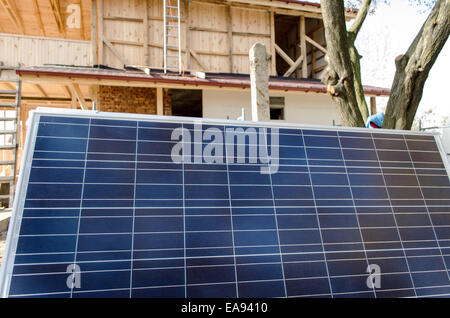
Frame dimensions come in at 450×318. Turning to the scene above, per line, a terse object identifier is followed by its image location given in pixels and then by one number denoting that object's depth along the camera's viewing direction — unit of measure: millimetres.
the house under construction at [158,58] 9367
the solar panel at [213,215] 1696
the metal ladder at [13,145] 8258
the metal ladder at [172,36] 10352
